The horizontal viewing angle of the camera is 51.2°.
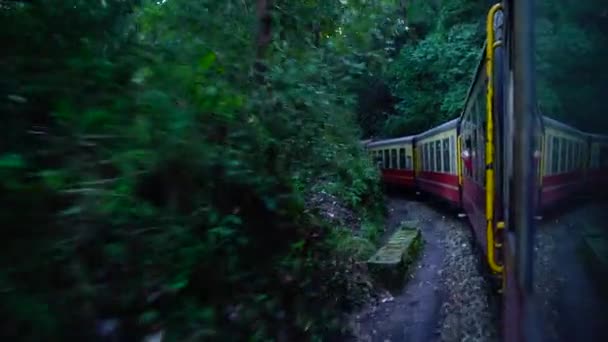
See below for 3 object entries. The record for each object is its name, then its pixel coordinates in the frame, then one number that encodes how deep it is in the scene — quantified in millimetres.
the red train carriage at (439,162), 12430
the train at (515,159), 1950
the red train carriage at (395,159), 19297
